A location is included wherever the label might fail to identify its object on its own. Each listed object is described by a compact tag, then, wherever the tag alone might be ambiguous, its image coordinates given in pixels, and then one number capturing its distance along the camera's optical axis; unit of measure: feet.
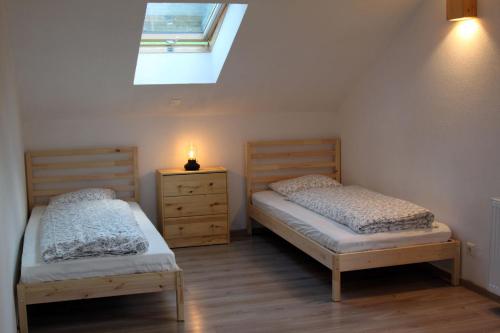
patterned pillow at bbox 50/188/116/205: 15.15
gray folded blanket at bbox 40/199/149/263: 10.62
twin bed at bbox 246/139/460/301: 11.84
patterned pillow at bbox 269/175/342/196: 16.63
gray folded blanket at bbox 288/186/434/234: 12.34
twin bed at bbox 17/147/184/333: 10.19
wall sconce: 11.68
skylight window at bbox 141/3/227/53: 14.61
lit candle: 16.74
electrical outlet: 12.21
